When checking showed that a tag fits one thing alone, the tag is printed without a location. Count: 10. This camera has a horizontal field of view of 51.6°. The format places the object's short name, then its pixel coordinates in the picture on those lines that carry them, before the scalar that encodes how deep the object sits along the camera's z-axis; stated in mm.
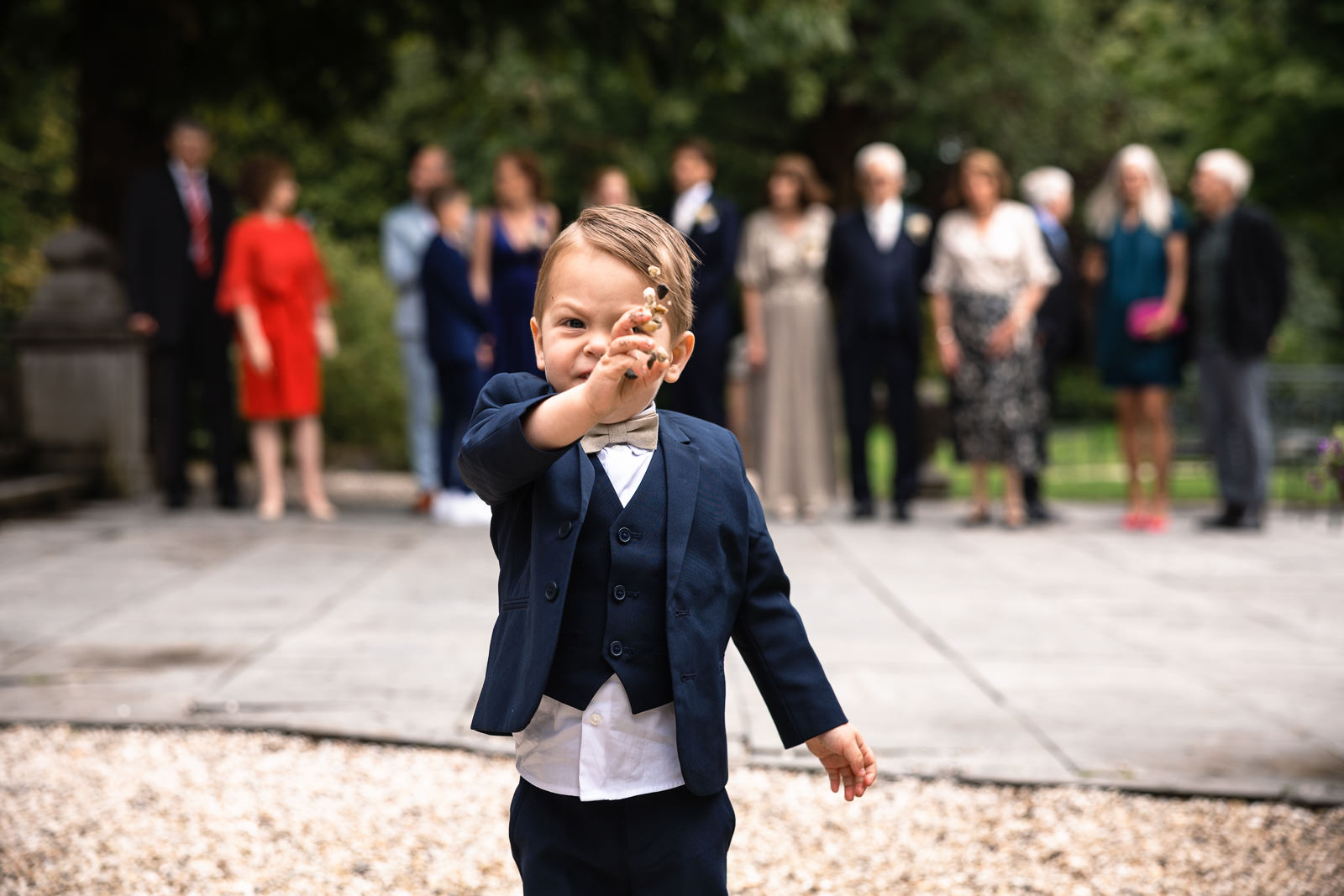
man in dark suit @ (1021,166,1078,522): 9445
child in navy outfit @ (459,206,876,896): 2025
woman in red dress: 8797
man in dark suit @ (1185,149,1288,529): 8875
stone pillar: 10000
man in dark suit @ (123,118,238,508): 9328
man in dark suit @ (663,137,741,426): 8156
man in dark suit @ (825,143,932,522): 8953
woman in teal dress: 8922
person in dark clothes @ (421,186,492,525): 8664
